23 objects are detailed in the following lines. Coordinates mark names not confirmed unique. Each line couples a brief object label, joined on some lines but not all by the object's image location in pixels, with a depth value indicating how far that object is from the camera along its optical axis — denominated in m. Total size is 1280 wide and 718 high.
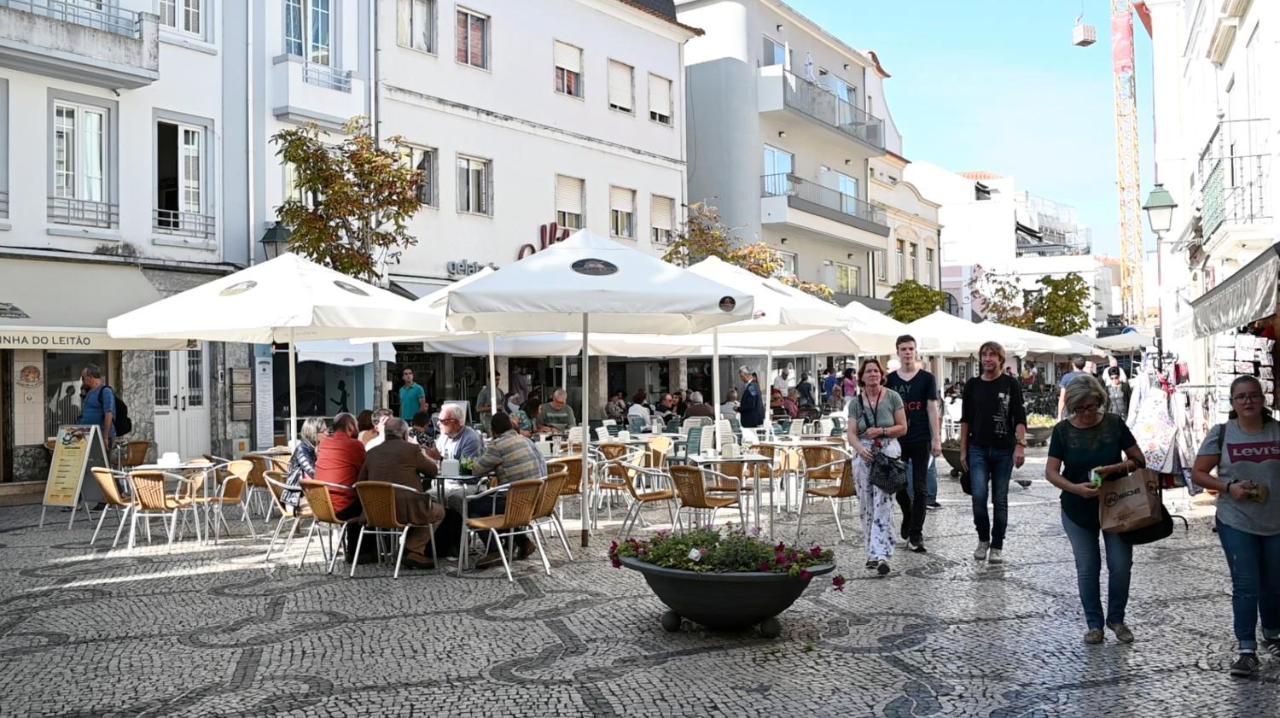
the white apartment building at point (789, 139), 33.34
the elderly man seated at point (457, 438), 10.74
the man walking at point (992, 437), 9.45
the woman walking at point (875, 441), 9.19
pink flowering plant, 6.86
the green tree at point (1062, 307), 42.03
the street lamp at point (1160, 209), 17.48
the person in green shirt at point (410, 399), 18.84
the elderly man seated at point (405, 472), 9.27
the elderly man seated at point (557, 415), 17.97
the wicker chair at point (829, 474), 10.88
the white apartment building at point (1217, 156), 8.97
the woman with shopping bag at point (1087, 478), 6.69
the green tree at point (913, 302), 36.56
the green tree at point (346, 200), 16.66
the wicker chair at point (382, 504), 9.09
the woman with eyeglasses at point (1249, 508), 6.10
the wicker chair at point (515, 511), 9.08
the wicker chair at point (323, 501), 9.42
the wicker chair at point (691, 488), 10.16
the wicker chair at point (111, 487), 11.12
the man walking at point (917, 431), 10.09
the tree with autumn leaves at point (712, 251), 26.64
